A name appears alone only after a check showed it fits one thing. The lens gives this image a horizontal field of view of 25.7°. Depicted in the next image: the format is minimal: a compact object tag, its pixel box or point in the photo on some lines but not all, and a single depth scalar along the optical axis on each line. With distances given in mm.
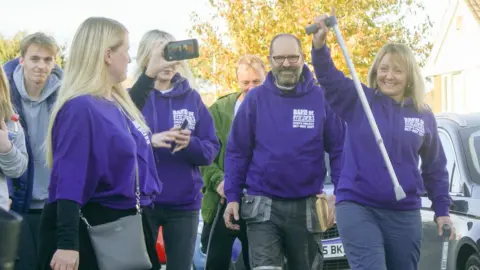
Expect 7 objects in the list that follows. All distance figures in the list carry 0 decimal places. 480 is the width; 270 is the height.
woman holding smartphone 7043
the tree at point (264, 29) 26766
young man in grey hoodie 6457
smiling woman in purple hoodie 6297
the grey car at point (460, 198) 7996
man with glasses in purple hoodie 6887
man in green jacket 7922
